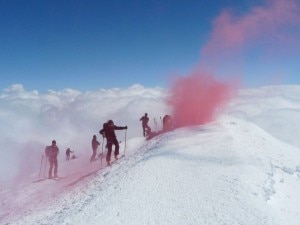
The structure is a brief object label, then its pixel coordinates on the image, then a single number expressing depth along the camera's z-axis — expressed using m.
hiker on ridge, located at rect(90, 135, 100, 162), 24.70
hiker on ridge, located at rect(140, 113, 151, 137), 26.38
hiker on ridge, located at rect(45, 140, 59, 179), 21.52
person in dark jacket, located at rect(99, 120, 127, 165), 16.77
